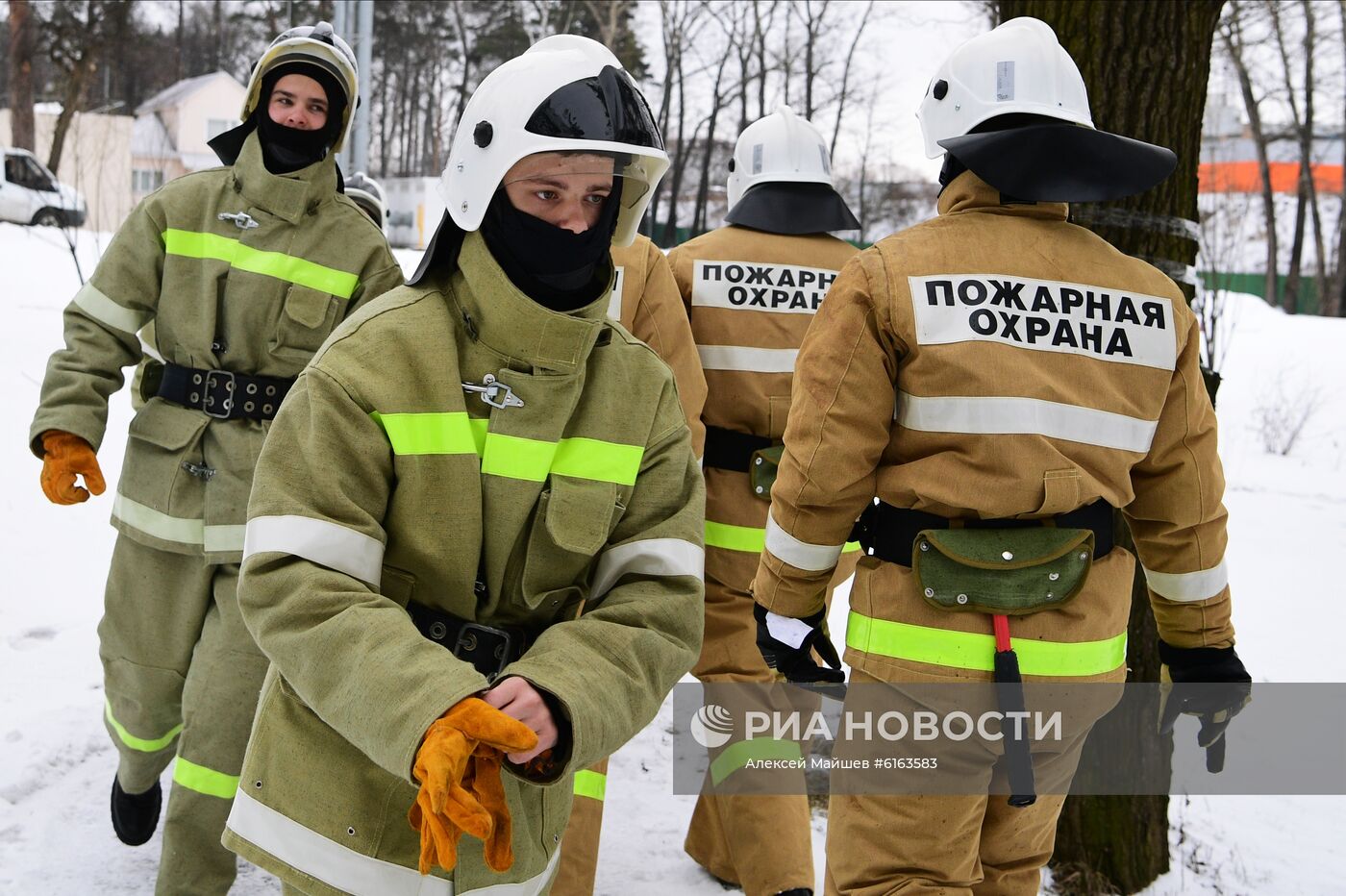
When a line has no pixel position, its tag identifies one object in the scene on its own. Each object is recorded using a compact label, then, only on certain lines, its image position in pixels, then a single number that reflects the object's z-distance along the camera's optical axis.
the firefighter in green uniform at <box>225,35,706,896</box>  1.83
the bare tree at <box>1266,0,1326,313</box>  26.05
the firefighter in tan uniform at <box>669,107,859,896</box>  3.83
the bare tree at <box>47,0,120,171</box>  27.99
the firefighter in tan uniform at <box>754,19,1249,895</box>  2.51
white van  22.31
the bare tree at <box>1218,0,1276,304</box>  20.97
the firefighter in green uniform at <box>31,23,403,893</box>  3.48
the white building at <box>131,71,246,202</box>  41.19
